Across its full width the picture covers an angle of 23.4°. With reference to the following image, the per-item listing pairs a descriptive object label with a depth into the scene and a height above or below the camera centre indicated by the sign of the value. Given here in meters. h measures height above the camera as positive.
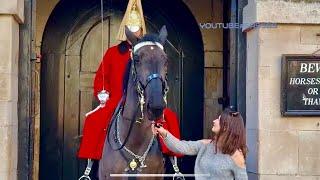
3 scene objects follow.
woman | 6.38 -0.42
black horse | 7.05 -0.14
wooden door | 10.43 +0.31
